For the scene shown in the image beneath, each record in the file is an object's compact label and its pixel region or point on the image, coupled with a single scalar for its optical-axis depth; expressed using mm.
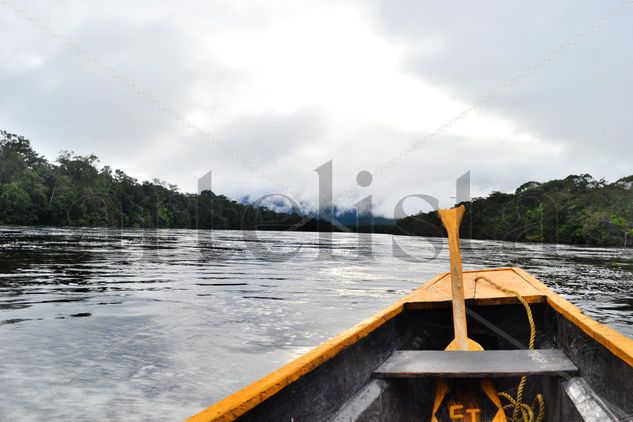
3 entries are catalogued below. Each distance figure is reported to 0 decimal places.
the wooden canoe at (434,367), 2764
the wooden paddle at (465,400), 3693
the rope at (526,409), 3627
